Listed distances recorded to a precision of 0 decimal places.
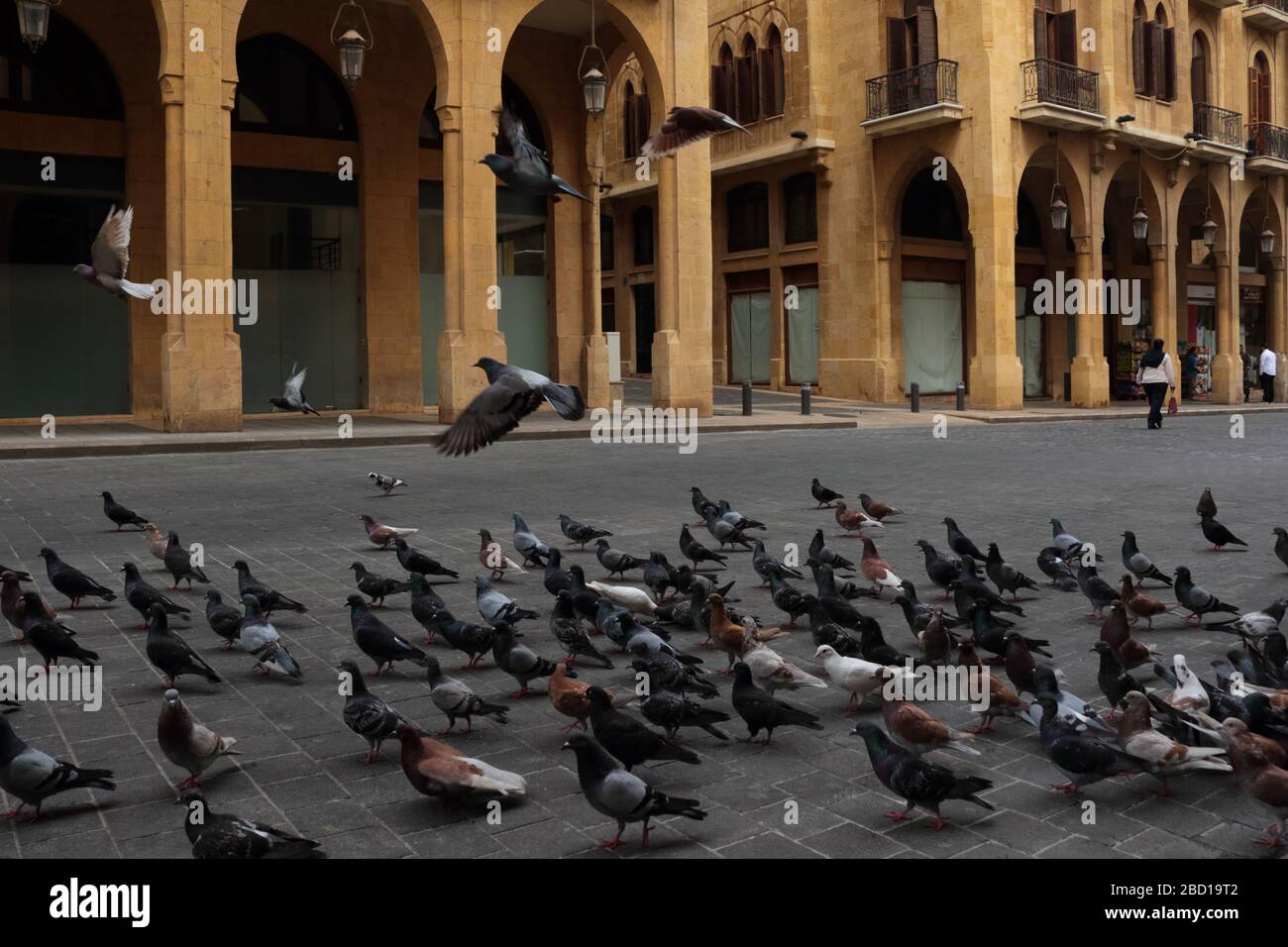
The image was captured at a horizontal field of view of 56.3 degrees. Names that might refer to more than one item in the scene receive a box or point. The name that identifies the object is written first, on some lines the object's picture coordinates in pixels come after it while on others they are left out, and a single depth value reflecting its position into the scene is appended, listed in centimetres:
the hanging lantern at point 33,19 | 1617
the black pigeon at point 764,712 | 471
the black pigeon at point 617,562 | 823
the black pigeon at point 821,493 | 1188
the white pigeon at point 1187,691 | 465
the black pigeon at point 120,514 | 1010
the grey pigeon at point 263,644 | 579
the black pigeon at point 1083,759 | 418
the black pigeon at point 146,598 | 675
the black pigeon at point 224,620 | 639
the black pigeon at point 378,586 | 741
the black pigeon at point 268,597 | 685
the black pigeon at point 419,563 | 808
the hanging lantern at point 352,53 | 1895
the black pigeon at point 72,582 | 736
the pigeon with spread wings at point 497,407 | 554
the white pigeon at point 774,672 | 545
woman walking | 2500
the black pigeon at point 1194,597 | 679
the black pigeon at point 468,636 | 595
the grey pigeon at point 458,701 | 492
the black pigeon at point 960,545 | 822
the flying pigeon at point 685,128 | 655
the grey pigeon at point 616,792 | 377
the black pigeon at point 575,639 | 591
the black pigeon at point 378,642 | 586
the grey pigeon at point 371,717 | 459
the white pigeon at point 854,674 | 521
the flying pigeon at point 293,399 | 1447
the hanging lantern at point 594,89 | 1823
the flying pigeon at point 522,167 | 620
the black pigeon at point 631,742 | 430
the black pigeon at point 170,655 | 556
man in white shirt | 3597
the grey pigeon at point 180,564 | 786
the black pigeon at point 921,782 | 392
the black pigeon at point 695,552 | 870
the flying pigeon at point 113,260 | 1104
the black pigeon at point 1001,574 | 736
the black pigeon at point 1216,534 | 925
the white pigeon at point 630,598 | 697
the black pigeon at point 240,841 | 346
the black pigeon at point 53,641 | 573
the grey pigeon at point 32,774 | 399
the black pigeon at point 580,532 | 966
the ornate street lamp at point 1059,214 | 3109
